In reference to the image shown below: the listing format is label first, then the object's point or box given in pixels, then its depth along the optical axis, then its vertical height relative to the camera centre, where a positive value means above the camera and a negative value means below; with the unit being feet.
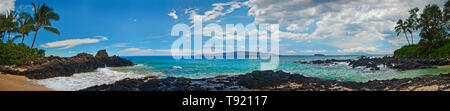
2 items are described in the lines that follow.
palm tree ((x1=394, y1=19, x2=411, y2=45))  174.49 +21.54
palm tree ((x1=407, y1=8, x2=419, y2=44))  159.43 +25.14
